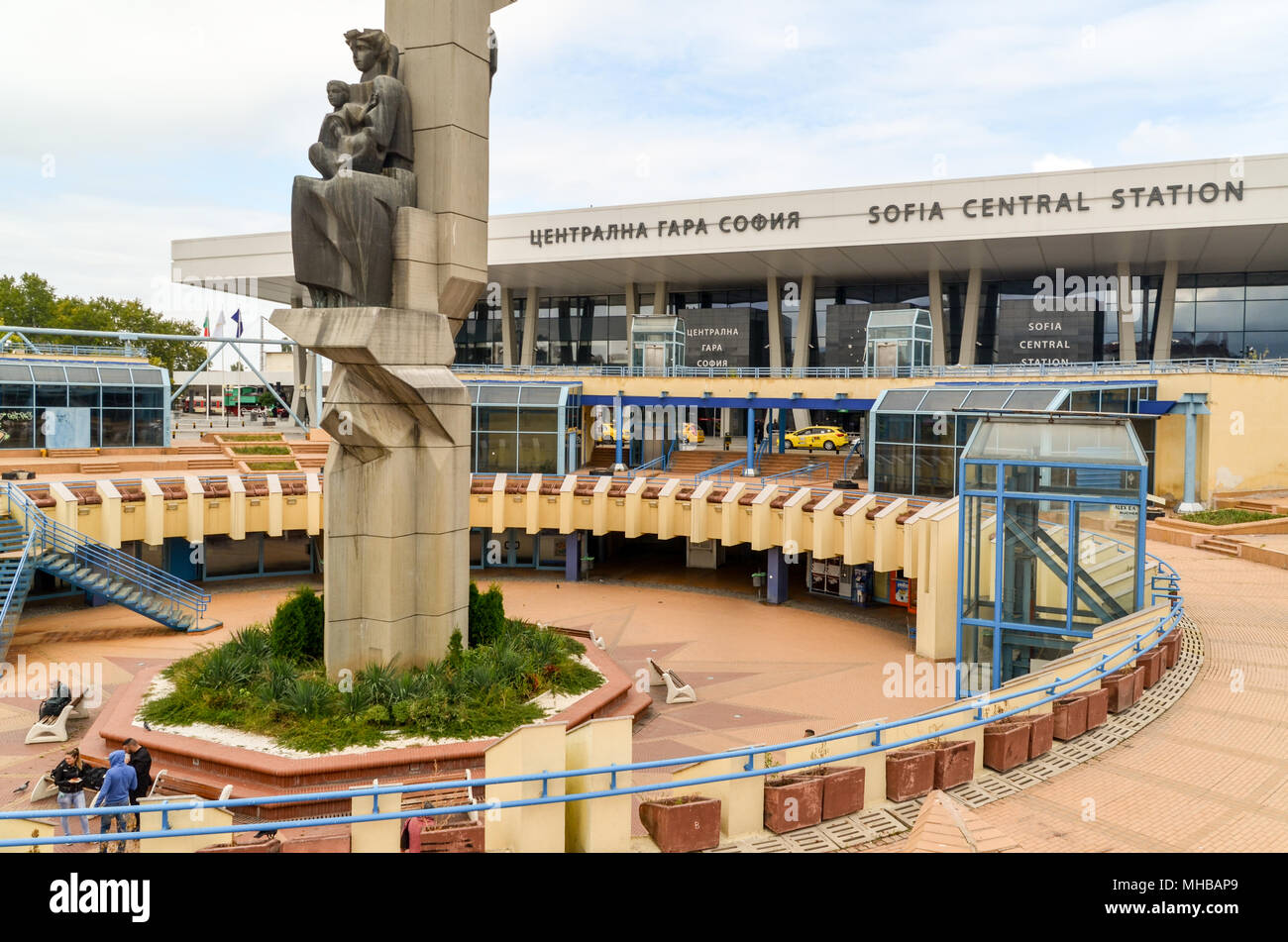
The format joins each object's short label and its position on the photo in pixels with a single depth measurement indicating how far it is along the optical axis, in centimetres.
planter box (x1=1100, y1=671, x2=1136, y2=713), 1202
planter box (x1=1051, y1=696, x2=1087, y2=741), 1095
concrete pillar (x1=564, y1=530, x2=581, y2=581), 3325
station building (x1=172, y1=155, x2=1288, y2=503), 3322
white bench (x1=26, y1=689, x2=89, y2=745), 1647
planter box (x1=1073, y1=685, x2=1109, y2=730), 1141
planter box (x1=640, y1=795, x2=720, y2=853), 811
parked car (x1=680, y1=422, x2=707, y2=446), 4859
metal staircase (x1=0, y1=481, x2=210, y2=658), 2331
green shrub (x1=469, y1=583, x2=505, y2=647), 1773
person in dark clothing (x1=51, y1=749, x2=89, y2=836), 1212
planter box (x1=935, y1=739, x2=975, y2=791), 963
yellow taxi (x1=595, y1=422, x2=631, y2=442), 4706
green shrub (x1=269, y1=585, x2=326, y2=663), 1727
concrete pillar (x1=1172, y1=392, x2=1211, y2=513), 3156
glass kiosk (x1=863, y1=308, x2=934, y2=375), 3969
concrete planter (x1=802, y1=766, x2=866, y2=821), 886
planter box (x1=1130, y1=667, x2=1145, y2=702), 1250
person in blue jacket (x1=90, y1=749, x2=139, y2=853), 1132
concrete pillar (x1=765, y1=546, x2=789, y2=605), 2992
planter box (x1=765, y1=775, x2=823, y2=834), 859
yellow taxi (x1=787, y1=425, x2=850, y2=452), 4688
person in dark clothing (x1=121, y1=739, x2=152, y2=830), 1230
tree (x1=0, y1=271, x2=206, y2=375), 6356
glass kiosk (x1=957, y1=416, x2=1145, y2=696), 1717
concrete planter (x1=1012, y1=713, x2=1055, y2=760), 1043
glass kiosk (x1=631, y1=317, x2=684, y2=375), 4656
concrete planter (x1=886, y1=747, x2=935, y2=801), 934
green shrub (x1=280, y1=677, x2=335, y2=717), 1491
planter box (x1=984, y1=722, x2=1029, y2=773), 1005
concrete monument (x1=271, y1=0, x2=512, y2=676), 1536
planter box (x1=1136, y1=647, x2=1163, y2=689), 1312
